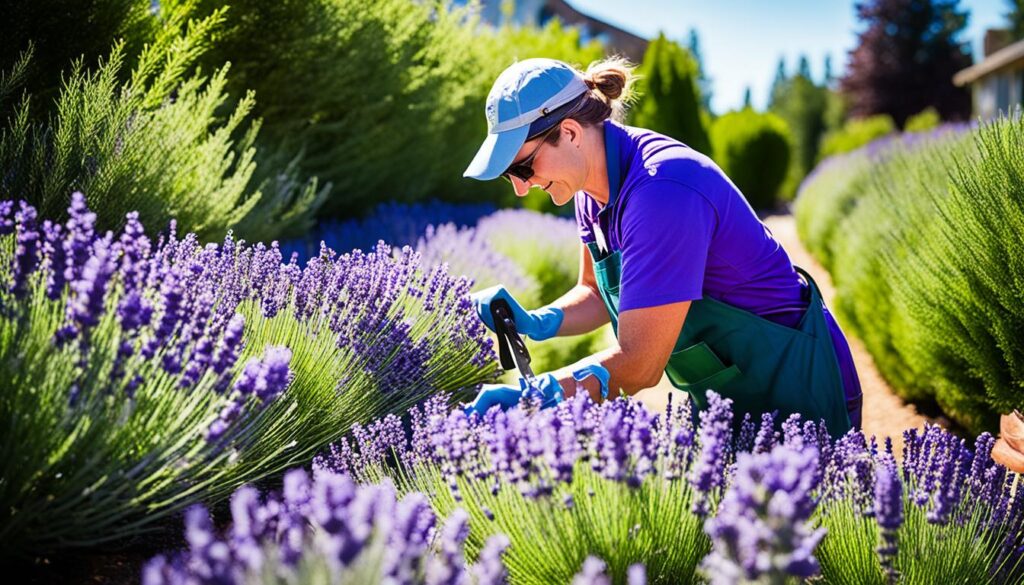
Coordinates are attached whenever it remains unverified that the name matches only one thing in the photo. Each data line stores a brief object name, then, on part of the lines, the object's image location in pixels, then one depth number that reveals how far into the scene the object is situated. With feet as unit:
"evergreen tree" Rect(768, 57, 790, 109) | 331.41
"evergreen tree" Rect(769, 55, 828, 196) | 140.26
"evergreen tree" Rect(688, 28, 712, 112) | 234.38
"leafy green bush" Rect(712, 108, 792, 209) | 64.28
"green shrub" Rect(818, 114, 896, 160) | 75.56
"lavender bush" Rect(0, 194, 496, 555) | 4.97
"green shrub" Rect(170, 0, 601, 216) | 15.31
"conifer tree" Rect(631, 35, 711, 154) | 41.42
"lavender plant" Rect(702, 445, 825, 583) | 4.20
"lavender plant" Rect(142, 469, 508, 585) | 3.75
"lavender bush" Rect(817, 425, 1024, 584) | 6.02
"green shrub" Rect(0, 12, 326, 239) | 8.45
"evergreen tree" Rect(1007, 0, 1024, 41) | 148.77
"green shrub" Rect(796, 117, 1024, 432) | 9.64
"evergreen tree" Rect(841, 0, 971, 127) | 124.26
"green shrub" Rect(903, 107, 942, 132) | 70.54
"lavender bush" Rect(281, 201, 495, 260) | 15.58
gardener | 7.75
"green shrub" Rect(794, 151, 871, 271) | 32.83
